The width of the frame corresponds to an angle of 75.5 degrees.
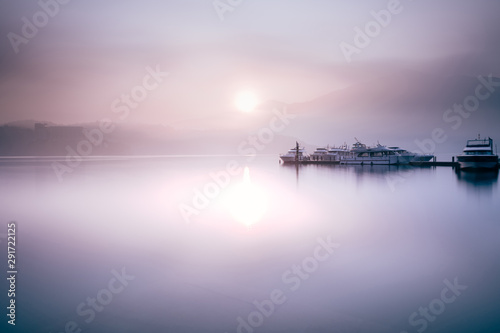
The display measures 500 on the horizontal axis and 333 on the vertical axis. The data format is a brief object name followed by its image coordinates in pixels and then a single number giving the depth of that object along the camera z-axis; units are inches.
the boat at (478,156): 2401.6
